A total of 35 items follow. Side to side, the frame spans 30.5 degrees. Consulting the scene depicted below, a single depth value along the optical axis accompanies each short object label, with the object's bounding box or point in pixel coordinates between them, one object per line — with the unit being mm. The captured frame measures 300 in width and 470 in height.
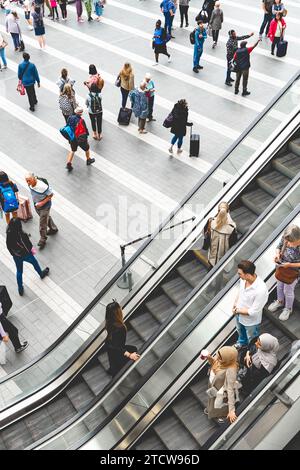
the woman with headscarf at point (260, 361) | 5828
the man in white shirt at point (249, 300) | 6277
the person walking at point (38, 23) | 17844
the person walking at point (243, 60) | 14367
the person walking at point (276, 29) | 16641
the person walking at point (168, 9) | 18500
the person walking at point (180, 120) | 12328
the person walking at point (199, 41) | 15867
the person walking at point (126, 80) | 14086
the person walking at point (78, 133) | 12094
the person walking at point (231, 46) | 15102
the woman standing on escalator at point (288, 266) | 6410
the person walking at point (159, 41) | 16203
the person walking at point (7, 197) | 10031
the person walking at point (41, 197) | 9913
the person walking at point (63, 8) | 20406
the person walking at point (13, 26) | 17609
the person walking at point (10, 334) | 8338
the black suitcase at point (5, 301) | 8680
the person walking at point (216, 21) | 17359
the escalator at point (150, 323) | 7613
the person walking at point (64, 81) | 13273
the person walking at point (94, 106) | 13148
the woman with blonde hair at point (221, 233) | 7320
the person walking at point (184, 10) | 18972
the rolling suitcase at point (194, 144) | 12883
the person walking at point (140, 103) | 13445
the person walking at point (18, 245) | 8961
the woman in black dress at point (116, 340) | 6880
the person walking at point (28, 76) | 14234
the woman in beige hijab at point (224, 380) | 5910
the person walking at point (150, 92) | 13374
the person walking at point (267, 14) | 17922
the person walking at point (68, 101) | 12984
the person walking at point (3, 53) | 16869
